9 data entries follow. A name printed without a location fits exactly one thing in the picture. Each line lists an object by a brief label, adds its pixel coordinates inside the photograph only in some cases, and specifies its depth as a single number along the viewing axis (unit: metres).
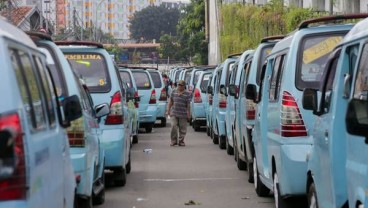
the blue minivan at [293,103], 9.62
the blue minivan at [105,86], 12.80
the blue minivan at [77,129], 9.12
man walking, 21.69
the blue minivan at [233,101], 16.18
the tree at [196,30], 81.81
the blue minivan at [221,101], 20.50
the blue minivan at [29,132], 5.13
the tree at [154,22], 153.88
